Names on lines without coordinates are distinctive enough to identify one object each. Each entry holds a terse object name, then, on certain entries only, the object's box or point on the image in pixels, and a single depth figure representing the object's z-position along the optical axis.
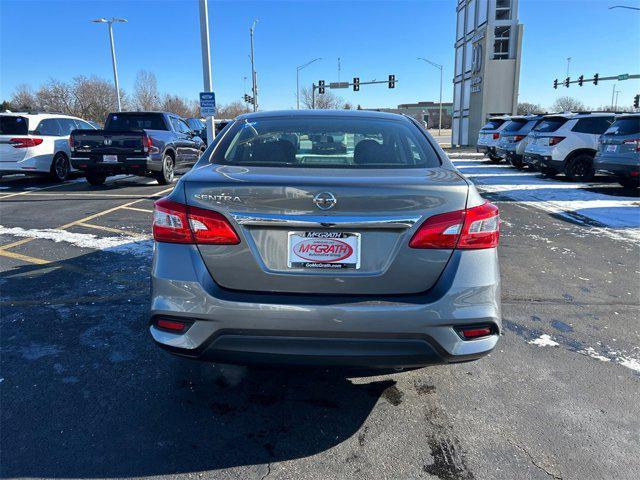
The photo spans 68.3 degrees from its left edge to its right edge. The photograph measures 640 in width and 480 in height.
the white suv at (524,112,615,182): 12.64
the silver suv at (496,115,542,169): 16.22
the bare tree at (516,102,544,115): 91.56
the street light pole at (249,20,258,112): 28.80
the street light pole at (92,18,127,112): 33.59
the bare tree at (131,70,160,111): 64.88
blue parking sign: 12.05
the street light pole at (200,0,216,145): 11.71
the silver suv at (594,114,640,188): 9.78
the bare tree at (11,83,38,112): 59.19
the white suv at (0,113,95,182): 11.16
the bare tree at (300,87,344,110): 56.03
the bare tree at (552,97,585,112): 86.49
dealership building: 31.02
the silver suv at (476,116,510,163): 18.62
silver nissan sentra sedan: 2.18
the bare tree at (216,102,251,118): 81.70
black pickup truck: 10.87
